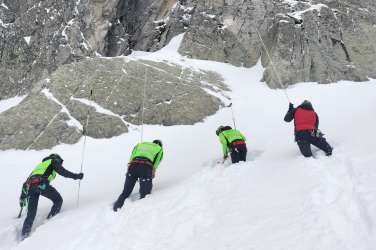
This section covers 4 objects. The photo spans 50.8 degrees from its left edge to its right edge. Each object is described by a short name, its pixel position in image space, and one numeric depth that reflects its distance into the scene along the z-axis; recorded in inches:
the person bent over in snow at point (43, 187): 379.3
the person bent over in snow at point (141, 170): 388.2
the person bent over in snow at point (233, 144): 450.0
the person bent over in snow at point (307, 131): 396.2
